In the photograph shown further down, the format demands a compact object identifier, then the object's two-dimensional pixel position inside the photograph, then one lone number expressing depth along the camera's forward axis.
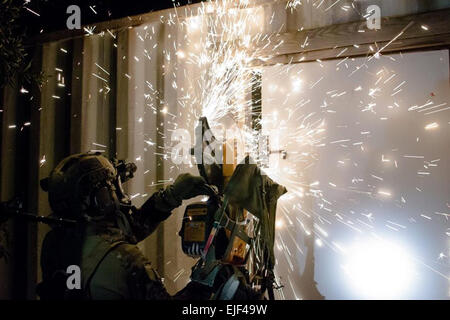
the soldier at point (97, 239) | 1.72
